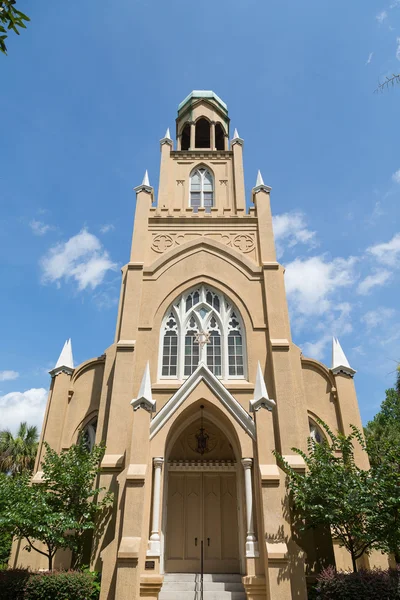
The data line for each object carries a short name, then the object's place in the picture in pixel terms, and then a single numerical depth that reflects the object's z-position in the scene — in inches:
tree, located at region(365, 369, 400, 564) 365.1
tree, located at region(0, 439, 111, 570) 405.4
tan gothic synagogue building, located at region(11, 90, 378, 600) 405.7
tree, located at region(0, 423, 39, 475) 885.2
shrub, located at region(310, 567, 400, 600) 338.3
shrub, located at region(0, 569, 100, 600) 375.6
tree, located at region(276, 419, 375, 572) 380.8
